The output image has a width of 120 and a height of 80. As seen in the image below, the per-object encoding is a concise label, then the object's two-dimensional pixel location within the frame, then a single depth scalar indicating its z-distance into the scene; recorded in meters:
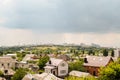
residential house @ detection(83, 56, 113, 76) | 58.94
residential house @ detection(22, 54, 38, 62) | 89.74
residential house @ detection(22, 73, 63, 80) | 41.72
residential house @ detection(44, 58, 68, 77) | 58.43
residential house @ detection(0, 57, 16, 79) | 70.94
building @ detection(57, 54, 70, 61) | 87.62
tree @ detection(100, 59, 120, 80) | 33.39
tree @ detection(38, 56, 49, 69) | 64.67
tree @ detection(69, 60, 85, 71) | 58.04
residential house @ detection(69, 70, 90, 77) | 49.24
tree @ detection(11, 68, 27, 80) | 46.54
